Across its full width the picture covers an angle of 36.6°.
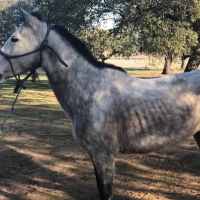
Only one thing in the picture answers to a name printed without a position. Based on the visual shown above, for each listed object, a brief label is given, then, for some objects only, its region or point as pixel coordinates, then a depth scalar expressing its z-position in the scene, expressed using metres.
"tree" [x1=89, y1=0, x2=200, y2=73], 12.52
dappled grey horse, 3.33
